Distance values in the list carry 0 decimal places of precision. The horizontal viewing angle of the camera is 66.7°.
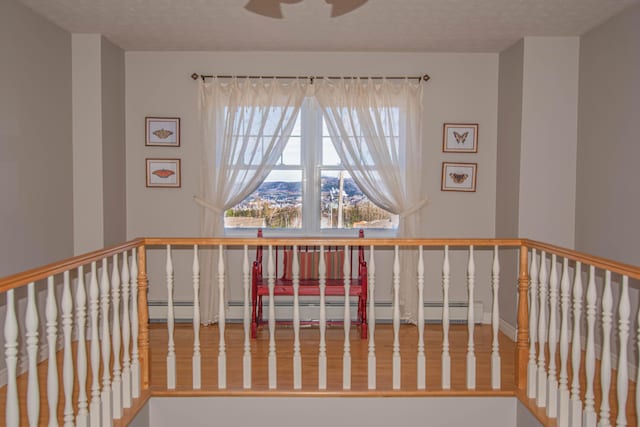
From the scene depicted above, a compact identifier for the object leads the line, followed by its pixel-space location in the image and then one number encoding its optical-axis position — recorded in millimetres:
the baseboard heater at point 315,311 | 4809
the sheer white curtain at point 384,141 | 4719
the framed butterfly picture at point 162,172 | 4844
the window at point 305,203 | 4938
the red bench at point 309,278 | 4223
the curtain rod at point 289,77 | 4758
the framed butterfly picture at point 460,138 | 4824
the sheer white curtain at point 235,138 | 4727
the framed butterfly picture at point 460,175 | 4859
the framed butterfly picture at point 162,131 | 4809
